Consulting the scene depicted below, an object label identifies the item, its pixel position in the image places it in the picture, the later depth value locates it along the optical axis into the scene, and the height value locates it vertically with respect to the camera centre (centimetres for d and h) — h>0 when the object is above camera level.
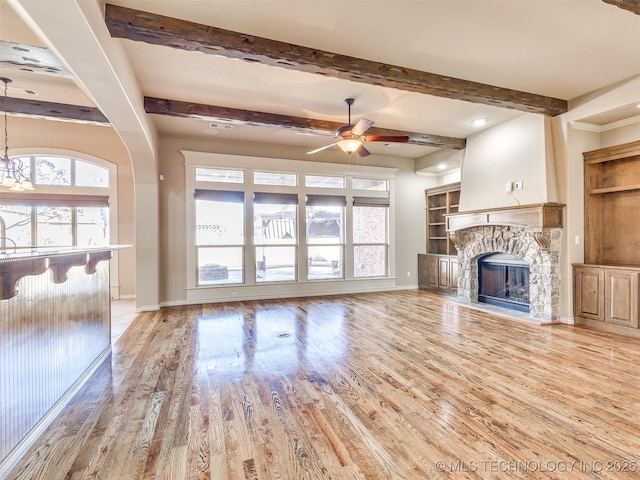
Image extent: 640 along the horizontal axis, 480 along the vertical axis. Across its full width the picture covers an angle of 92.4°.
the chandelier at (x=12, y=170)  475 +131
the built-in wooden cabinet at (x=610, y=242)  407 -6
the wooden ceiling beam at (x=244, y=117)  442 +196
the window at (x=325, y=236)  702 +10
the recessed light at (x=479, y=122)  523 +204
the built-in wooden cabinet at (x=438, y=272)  689 -79
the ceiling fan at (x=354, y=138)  423 +147
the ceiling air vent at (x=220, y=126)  534 +205
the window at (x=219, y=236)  623 +11
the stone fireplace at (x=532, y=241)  463 -3
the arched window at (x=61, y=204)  611 +78
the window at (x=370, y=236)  741 +10
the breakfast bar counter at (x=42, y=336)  182 -72
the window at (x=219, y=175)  623 +136
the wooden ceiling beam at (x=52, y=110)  431 +191
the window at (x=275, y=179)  660 +136
